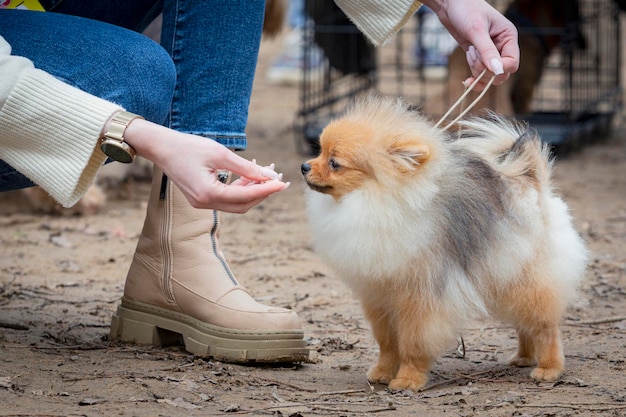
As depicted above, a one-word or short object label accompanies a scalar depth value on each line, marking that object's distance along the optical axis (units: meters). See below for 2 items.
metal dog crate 5.69
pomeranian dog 2.89
